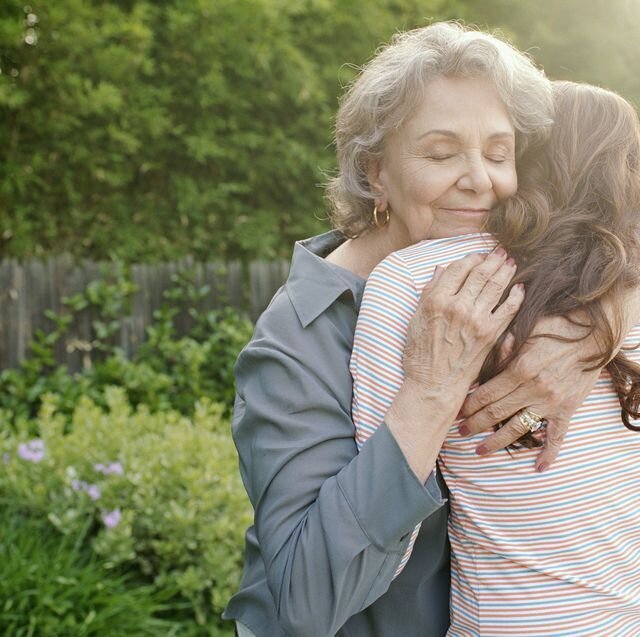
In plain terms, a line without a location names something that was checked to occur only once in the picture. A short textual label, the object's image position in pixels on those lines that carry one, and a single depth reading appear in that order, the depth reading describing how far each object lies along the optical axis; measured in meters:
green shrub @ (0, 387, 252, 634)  3.34
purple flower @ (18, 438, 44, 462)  3.72
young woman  1.37
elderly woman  1.32
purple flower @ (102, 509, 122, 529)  3.32
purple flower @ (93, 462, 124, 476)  3.57
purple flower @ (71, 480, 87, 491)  3.51
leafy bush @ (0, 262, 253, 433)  5.45
